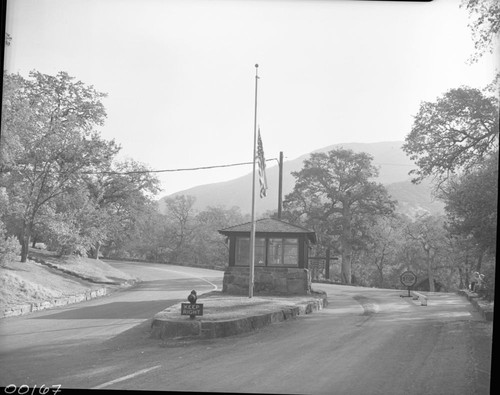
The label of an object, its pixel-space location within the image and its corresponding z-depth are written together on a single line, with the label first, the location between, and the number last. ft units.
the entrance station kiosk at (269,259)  57.00
